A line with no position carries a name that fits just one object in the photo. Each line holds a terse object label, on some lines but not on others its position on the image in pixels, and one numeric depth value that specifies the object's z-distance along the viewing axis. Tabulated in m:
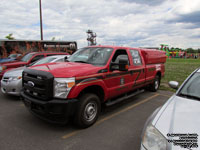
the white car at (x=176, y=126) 1.62
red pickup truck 3.14
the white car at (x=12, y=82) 5.47
